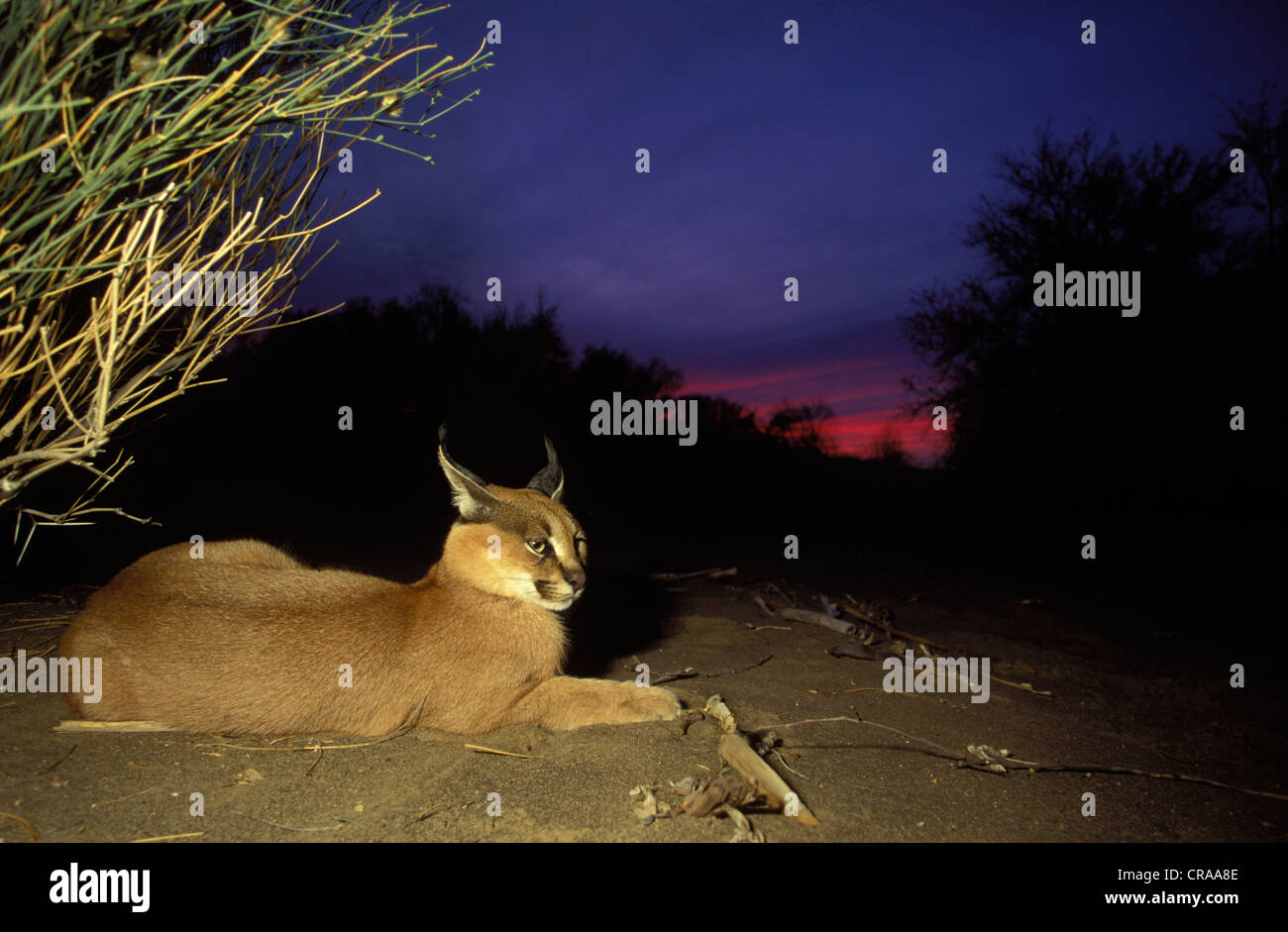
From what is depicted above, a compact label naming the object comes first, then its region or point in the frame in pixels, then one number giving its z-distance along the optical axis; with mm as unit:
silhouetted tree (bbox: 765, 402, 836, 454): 23875
